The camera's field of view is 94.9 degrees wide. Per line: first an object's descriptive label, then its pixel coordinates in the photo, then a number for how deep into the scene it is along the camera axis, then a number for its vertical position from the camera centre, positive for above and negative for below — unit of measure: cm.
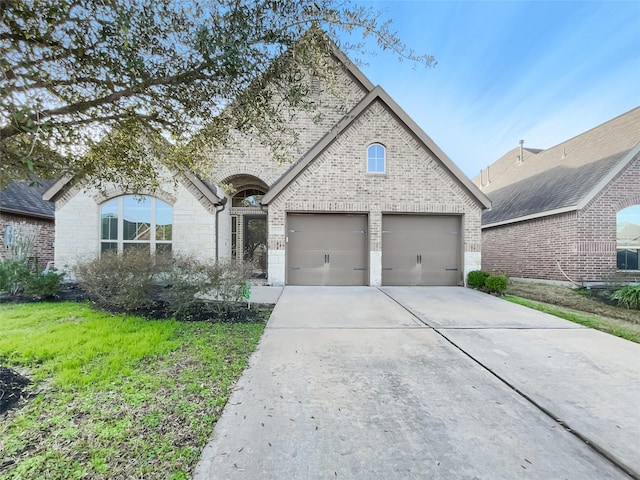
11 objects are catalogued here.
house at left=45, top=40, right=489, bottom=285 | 1001 +106
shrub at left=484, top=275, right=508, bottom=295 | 886 -115
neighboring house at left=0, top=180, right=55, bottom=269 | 1159 +119
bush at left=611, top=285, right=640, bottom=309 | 754 -131
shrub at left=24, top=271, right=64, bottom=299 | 757 -107
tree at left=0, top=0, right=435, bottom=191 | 306 +213
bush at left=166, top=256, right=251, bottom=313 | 605 -81
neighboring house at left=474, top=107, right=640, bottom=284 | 1039 +115
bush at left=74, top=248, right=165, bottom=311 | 616 -75
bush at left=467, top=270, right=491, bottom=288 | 963 -110
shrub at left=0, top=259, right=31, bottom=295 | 776 -83
